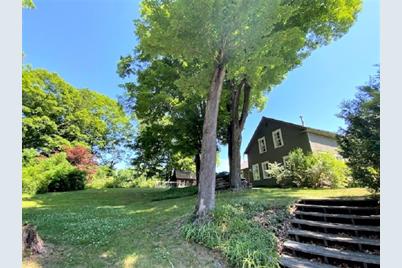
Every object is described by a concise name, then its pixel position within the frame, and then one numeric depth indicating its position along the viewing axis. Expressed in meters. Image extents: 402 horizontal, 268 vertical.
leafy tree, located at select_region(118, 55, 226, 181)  13.88
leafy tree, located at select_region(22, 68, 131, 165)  26.61
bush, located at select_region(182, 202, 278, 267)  4.73
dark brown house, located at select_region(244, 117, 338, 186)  19.66
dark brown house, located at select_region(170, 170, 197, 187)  35.56
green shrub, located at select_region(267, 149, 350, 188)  14.09
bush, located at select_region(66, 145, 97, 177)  21.98
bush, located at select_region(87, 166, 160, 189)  22.16
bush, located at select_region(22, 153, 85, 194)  15.96
